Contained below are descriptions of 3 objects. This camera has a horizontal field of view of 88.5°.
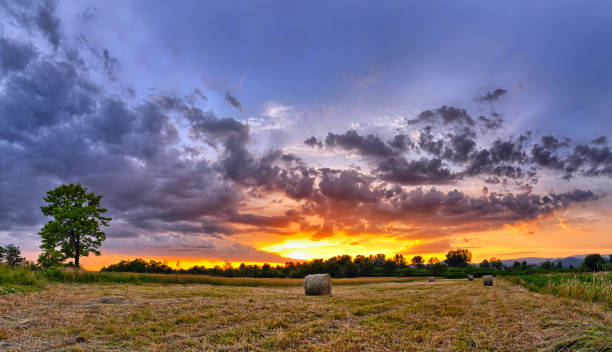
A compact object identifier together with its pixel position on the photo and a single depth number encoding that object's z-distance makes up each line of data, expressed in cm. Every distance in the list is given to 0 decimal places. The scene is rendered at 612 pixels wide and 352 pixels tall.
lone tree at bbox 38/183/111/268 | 3428
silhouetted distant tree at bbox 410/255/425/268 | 18371
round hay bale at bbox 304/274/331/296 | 2243
